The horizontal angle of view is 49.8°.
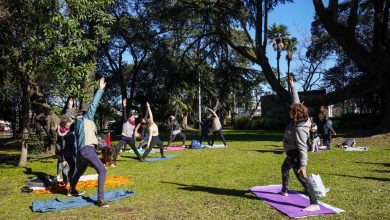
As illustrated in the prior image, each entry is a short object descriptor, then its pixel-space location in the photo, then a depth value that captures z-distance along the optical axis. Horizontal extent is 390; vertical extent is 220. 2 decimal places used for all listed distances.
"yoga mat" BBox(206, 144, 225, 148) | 20.80
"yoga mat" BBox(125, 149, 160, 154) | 19.26
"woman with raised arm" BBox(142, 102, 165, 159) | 15.48
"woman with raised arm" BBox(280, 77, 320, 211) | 7.12
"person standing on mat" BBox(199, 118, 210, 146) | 22.09
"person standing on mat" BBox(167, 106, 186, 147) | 21.44
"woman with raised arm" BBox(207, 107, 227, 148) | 20.08
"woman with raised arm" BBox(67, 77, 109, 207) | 8.05
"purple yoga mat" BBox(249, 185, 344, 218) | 6.94
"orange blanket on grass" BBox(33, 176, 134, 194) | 9.84
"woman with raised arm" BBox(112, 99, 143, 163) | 14.96
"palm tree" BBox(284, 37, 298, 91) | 58.25
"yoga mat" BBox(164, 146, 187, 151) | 20.11
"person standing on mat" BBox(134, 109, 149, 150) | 20.12
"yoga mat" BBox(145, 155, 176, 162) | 15.34
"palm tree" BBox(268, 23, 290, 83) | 57.17
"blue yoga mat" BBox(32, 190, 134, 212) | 7.91
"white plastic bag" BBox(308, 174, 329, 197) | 7.55
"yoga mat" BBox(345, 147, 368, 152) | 17.20
